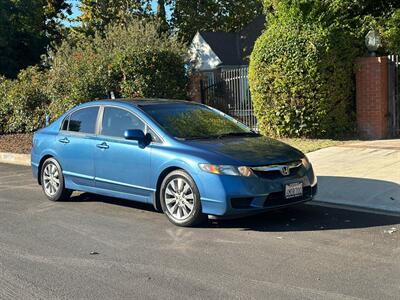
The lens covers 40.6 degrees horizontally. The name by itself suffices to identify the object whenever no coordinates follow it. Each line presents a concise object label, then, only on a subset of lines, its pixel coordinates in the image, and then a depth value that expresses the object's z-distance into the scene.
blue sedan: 6.22
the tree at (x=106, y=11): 32.62
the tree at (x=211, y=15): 35.16
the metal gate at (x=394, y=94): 13.24
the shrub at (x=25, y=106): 18.95
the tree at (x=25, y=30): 31.94
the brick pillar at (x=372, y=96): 13.05
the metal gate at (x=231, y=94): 15.95
